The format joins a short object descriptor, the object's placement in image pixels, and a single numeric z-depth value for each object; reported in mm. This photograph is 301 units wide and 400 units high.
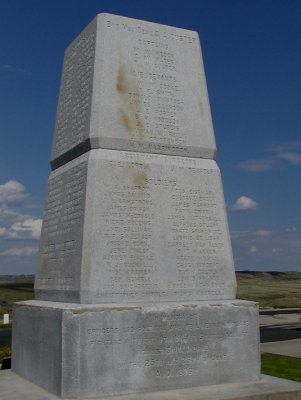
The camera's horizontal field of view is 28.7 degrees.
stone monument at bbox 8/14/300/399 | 6348
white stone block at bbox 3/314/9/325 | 25925
